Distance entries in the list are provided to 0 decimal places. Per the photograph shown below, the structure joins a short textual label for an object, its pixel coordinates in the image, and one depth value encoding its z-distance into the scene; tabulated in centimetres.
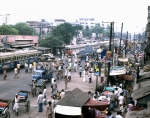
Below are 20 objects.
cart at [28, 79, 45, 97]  2010
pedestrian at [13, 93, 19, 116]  1424
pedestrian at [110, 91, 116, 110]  1516
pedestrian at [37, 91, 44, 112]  1476
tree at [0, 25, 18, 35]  6425
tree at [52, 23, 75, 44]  6664
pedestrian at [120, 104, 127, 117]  1334
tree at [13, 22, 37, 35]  7688
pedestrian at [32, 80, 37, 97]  1898
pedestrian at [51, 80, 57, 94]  2028
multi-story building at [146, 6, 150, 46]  2990
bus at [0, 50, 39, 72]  3006
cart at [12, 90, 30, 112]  1508
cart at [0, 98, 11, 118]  1260
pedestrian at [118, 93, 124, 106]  1462
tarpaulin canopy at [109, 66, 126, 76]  2021
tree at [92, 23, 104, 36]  14079
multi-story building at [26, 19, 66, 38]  10808
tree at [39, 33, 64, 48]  5456
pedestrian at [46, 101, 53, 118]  1317
